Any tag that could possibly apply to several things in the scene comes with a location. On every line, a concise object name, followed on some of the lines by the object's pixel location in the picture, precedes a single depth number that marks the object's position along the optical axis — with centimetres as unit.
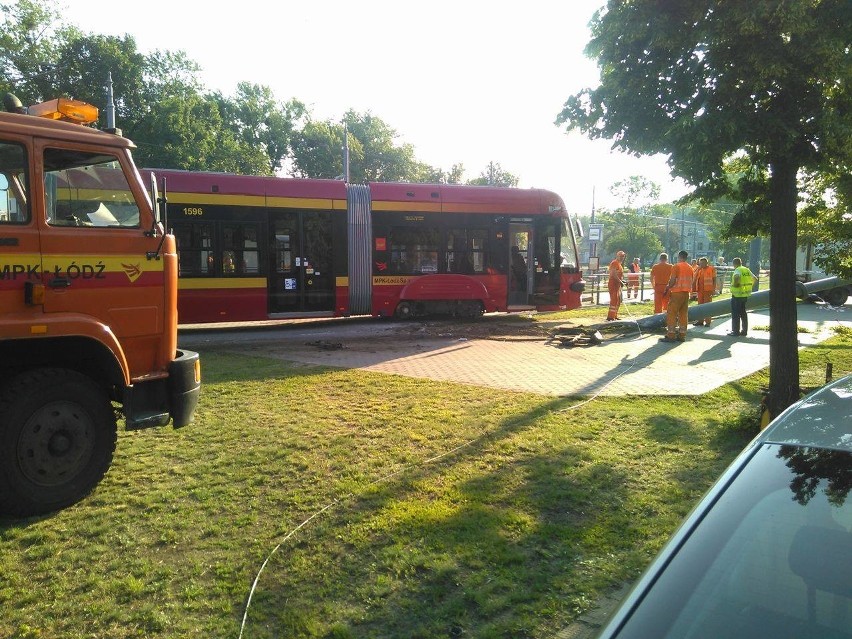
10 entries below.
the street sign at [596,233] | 2978
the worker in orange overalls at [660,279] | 1628
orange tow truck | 445
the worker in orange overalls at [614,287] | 1659
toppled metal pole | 1497
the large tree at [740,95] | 546
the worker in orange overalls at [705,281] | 1762
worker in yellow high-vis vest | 1374
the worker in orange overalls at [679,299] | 1316
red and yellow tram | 1422
